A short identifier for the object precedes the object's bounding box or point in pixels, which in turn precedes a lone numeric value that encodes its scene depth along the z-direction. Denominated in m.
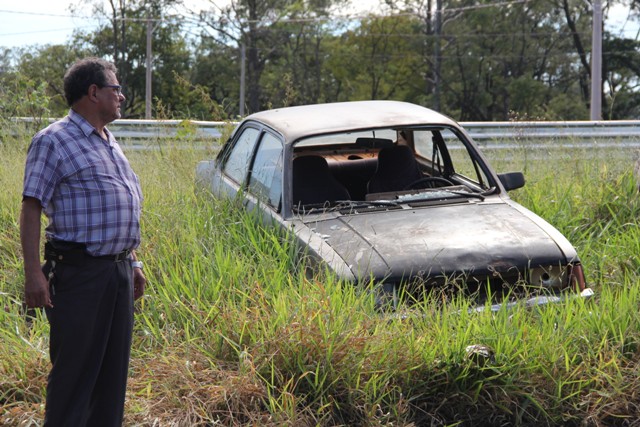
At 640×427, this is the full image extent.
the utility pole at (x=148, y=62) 46.87
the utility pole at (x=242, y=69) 54.35
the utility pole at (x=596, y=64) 23.45
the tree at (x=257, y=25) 58.47
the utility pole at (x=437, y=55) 54.94
